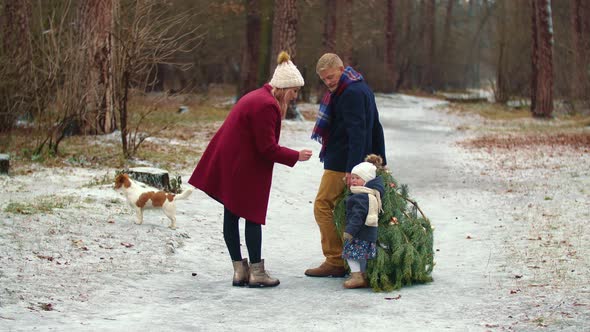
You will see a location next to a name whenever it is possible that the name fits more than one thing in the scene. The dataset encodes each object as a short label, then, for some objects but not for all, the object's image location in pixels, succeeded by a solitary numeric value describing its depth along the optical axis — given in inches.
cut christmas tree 277.0
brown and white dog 355.6
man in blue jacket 279.6
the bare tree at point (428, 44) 2283.5
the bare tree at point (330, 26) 1341.0
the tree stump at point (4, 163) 474.9
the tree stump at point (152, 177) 427.5
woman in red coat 270.1
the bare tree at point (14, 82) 593.6
